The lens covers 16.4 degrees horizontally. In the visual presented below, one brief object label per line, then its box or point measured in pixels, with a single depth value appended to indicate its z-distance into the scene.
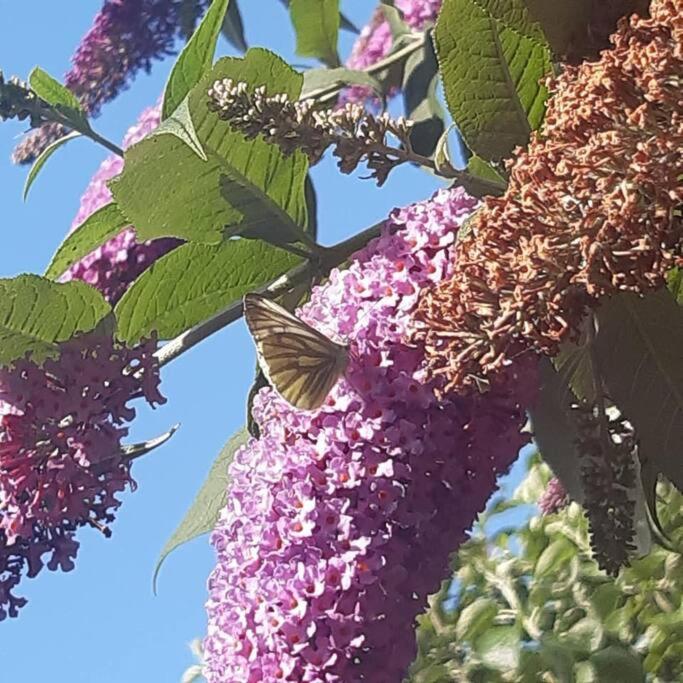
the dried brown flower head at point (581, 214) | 0.42
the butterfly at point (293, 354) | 0.49
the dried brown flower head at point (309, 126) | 0.46
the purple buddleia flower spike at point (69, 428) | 0.55
